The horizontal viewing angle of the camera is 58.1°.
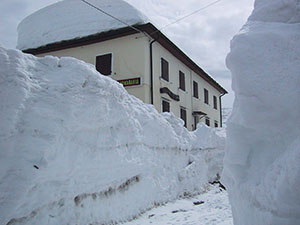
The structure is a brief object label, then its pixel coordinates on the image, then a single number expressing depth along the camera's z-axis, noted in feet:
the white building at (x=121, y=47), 39.70
